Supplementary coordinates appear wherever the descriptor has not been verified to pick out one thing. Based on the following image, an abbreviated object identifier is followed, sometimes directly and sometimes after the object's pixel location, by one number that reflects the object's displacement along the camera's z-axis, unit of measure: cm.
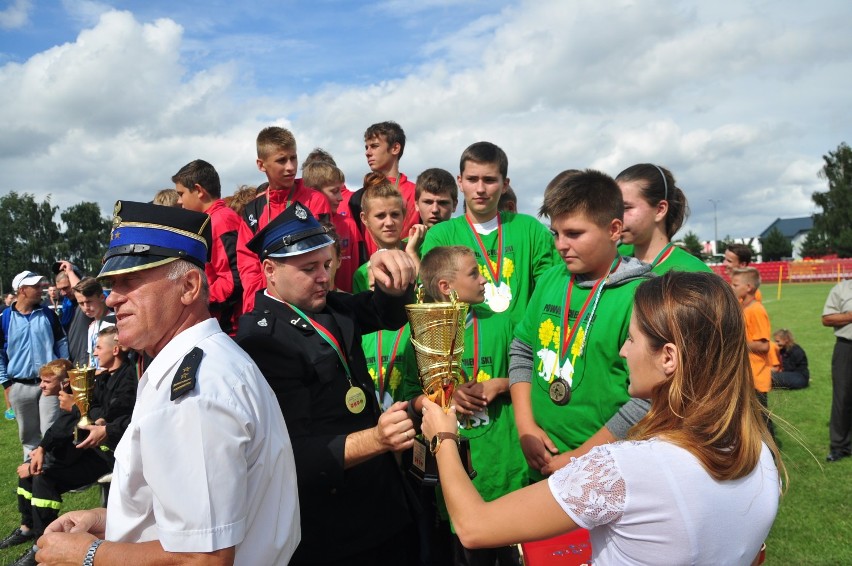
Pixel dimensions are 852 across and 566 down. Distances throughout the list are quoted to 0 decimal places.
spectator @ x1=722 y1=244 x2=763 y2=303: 875
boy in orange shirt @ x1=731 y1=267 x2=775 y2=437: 787
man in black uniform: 288
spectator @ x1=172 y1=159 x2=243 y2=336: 564
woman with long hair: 193
